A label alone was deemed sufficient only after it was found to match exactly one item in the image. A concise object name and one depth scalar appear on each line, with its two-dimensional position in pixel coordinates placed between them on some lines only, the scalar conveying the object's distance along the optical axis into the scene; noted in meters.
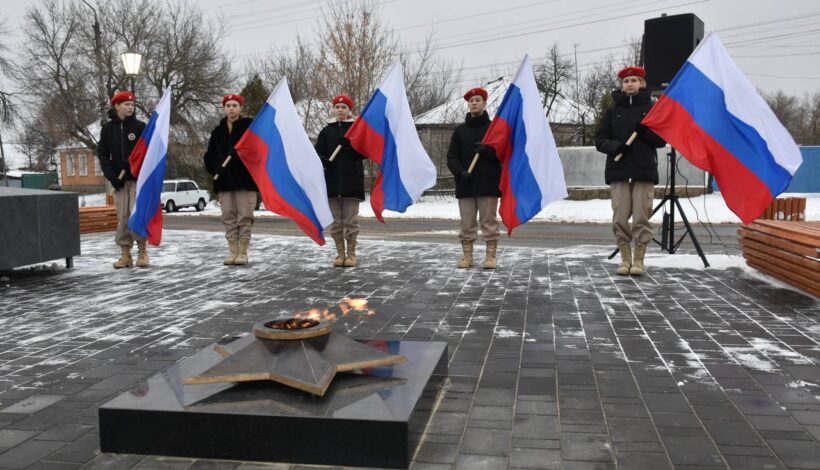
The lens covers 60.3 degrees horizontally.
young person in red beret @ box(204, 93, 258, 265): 8.80
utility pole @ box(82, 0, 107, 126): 29.27
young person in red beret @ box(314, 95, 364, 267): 8.69
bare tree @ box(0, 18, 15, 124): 33.31
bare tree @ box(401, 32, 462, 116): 35.62
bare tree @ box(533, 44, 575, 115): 41.28
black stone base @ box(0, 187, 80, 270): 7.71
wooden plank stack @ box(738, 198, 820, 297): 6.39
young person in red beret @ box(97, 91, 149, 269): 8.62
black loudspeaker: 9.62
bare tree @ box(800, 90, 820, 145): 58.50
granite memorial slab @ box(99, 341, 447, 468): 2.91
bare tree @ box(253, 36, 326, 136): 29.97
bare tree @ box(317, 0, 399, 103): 28.80
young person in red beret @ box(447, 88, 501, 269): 8.36
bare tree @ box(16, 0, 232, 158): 35.44
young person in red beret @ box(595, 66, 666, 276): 7.62
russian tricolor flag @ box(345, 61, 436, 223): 8.34
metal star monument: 3.26
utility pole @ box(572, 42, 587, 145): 41.89
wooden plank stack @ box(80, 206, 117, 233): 15.16
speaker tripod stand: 8.57
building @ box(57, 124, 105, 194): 60.38
